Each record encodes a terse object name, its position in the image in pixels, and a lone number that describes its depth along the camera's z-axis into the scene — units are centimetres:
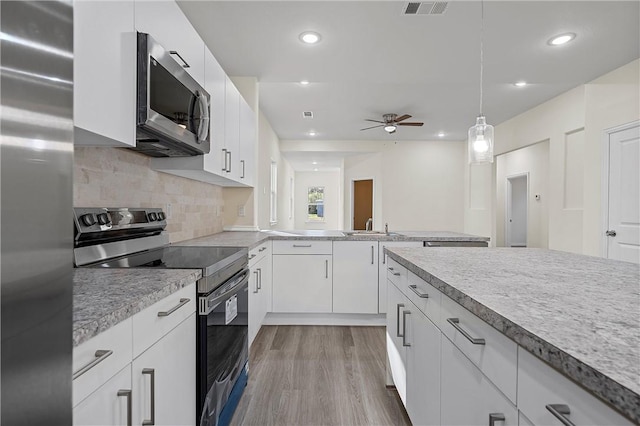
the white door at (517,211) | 772
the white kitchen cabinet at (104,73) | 104
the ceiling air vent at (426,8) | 228
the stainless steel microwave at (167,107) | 138
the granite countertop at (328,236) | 295
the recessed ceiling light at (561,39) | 282
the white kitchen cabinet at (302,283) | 338
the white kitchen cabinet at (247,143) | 308
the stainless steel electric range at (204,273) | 143
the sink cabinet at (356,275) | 335
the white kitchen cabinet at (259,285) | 258
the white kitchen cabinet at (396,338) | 174
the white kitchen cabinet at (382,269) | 334
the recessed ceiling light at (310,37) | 272
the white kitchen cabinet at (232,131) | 262
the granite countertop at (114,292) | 75
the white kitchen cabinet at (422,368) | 125
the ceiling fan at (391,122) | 541
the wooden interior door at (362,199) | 869
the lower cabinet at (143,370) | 75
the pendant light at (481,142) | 238
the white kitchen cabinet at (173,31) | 145
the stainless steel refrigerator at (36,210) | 43
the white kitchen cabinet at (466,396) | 77
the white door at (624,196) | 348
